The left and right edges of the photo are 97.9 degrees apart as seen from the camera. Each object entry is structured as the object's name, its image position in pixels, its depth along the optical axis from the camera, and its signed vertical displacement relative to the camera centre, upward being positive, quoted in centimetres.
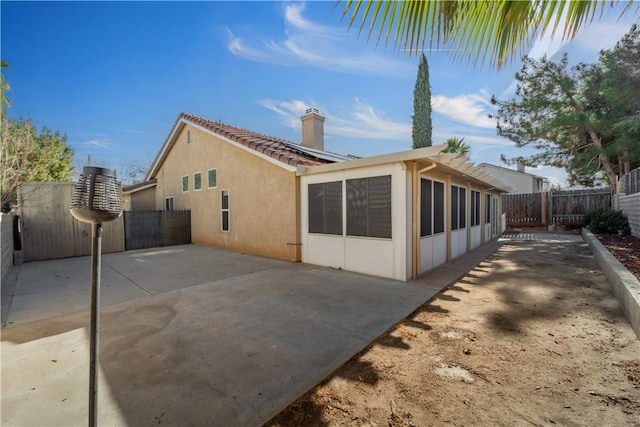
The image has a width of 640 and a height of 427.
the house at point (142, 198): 1568 +100
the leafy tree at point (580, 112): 1062 +451
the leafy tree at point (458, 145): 1914 +473
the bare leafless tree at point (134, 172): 2704 +436
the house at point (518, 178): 2445 +308
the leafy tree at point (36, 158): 530 +212
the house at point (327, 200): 596 +38
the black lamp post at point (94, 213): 154 +2
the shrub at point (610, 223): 1017 -45
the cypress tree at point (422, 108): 1605 +607
